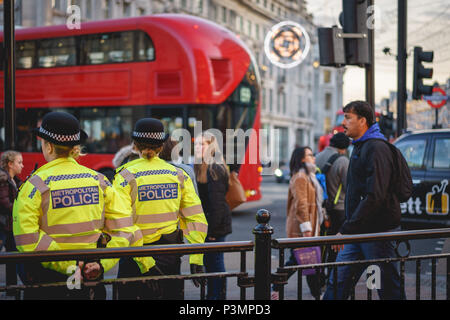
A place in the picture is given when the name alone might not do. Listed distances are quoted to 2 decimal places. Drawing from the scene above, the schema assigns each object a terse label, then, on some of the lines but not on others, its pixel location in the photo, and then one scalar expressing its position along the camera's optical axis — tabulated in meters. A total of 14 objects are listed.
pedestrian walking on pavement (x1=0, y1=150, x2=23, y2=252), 13.09
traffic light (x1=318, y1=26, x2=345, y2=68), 12.91
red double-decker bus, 25.84
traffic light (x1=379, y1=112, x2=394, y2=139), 21.99
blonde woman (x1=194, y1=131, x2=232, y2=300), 11.48
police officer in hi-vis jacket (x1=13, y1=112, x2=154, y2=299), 6.13
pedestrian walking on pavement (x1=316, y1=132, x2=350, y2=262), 13.45
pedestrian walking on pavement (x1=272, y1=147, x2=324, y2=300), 12.21
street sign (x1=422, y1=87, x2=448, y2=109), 22.39
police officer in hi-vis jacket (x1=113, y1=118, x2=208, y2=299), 7.78
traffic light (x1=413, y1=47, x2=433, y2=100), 18.25
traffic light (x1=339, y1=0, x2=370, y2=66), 12.95
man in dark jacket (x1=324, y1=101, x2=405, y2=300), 8.13
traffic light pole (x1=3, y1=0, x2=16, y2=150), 11.80
